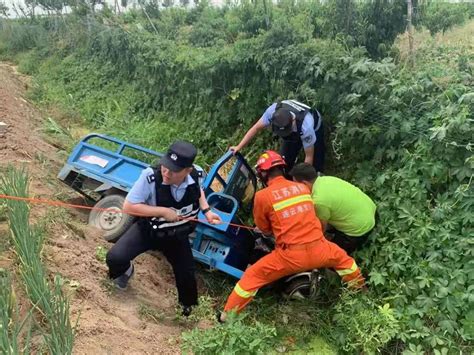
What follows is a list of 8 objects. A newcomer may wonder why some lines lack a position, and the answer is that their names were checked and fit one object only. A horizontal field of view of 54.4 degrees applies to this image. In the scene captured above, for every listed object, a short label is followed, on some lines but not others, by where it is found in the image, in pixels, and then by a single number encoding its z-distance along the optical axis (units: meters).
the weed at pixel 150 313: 3.86
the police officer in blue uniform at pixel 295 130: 4.84
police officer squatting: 3.50
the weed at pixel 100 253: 4.29
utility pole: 6.38
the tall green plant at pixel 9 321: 2.19
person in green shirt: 4.33
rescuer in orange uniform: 4.00
